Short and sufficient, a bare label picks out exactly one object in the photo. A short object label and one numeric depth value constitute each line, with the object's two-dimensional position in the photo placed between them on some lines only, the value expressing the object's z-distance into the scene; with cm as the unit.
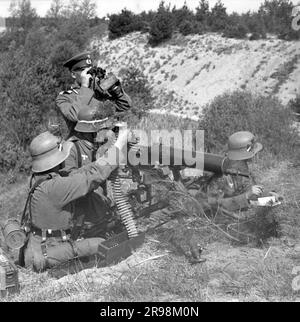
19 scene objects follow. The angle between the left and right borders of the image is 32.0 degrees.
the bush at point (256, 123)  920
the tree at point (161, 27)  3662
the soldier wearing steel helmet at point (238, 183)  502
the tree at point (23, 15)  4347
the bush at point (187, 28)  3619
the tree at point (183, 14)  3766
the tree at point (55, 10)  4572
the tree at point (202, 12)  3734
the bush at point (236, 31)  3206
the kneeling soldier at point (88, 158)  537
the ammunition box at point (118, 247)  489
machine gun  519
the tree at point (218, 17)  3481
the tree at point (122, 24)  4162
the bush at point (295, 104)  1729
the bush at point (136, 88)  1735
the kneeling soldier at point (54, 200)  476
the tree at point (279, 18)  2820
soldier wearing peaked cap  612
